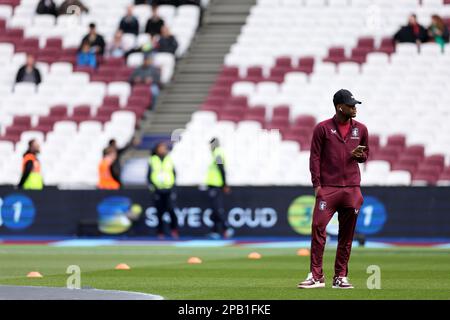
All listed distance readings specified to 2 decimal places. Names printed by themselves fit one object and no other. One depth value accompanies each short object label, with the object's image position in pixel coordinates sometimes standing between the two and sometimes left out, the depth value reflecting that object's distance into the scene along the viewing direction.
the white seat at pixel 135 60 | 36.97
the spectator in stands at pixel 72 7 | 39.53
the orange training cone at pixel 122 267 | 19.64
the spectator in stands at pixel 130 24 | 38.19
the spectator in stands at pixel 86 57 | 37.38
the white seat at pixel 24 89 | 36.69
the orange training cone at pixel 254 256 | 22.36
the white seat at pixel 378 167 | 30.94
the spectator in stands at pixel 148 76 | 35.91
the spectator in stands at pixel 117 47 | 37.66
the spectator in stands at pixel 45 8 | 40.16
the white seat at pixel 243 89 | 34.84
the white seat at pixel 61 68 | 37.34
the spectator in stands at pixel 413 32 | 35.34
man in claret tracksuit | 15.12
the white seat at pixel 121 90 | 35.62
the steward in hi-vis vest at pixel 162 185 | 29.17
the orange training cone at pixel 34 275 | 18.02
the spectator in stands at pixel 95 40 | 37.47
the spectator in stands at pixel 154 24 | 37.59
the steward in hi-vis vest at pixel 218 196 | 29.03
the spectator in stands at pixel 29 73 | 36.72
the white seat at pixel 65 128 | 34.44
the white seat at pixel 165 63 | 36.59
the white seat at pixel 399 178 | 30.62
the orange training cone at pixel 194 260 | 21.28
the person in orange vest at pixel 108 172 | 30.47
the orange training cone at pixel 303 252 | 23.14
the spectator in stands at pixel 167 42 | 36.88
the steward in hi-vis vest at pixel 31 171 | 29.69
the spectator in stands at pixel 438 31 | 35.34
